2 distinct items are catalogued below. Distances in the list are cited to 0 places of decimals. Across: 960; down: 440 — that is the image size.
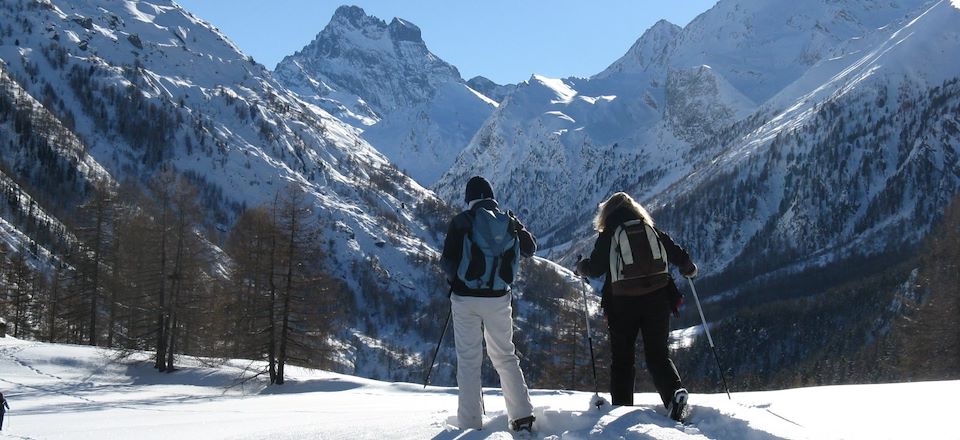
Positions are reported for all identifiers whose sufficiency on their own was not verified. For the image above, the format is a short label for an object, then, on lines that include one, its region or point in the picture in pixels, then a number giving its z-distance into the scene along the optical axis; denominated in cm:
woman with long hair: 733
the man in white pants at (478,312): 684
